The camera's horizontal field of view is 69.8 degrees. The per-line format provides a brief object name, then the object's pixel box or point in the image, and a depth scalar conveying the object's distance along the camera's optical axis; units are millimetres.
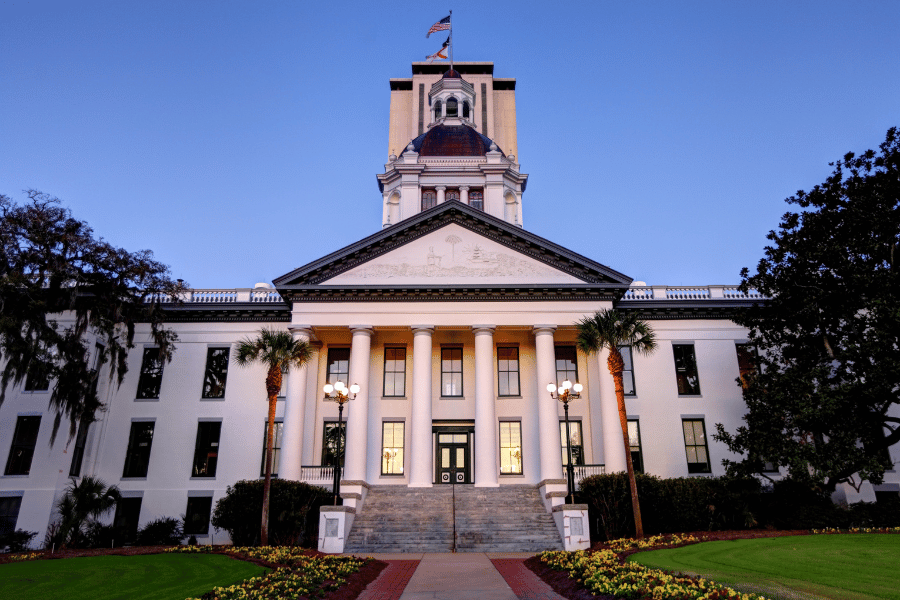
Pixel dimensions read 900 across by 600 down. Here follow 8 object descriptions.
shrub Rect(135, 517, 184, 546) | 26281
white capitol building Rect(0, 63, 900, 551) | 27469
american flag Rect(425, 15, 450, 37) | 46950
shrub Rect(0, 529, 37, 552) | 24531
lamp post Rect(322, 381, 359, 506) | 21750
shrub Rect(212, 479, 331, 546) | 22984
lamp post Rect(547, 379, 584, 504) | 22156
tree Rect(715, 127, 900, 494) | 21906
